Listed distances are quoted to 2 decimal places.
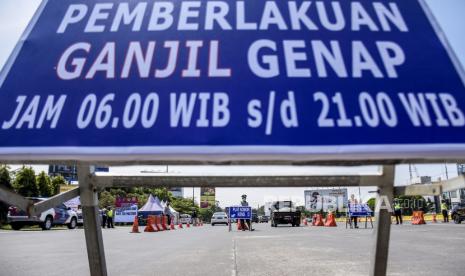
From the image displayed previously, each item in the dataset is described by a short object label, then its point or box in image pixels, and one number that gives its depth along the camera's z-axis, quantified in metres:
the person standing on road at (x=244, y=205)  21.41
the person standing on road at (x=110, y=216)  24.31
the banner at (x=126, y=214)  40.92
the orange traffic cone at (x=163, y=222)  24.75
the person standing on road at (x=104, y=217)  25.33
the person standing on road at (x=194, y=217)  38.47
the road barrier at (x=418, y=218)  22.28
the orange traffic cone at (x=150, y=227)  20.59
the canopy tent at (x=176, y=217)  50.14
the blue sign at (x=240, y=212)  21.07
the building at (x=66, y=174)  85.45
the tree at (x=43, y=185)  41.25
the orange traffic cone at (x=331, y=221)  25.38
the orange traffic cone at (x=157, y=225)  22.53
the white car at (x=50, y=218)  18.41
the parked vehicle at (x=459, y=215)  22.52
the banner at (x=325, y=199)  84.43
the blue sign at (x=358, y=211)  20.86
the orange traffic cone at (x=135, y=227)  19.17
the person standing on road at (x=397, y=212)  21.48
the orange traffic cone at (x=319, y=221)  28.11
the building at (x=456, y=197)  68.94
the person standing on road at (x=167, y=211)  39.48
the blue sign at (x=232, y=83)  1.22
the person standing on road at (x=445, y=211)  25.58
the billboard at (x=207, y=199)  132.88
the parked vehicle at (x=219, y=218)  36.91
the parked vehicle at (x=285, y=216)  27.41
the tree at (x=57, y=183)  46.07
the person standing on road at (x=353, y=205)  20.73
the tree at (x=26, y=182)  37.00
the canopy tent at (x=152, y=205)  30.17
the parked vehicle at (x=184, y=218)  51.22
